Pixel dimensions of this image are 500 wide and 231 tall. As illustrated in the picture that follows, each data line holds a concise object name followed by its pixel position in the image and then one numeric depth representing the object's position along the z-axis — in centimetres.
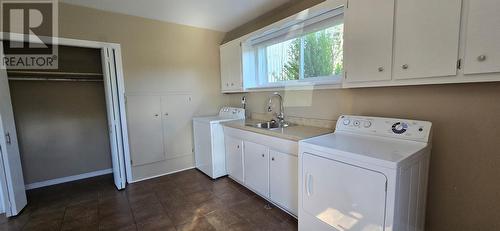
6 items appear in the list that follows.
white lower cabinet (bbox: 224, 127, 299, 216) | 197
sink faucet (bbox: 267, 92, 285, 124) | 272
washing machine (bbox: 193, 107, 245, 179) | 295
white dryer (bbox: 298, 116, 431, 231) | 121
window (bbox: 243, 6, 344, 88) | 216
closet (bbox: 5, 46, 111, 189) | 279
